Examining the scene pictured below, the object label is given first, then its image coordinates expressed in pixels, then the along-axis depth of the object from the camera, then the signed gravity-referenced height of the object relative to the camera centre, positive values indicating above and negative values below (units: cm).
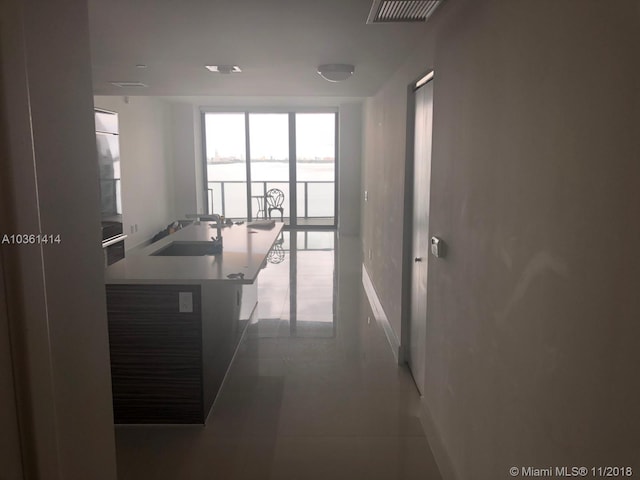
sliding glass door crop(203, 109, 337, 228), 1085 +22
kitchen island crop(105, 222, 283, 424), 286 -95
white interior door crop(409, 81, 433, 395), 310 -36
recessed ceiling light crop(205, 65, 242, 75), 374 +78
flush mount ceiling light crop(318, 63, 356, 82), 368 +75
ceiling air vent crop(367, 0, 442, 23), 206 +69
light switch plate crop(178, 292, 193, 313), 286 -72
